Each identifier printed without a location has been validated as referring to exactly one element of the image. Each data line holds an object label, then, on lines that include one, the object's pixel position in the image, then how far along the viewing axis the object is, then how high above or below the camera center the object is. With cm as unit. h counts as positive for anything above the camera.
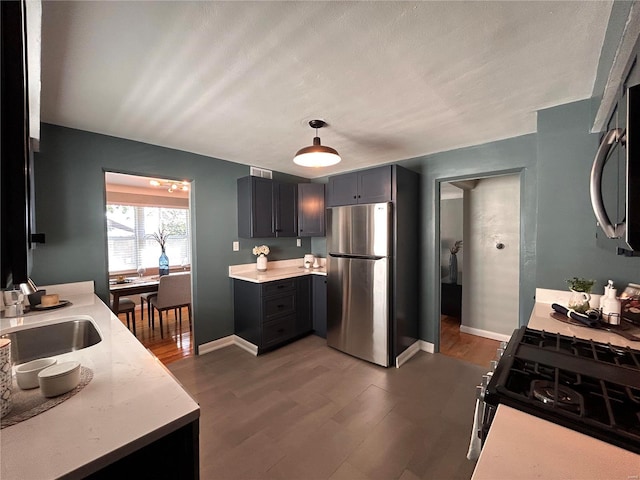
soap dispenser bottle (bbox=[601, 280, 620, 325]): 147 -40
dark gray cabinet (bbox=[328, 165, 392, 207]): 283 +53
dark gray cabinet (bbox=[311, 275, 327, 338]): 351 -90
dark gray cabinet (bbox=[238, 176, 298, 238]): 335 +36
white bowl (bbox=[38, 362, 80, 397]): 83 -45
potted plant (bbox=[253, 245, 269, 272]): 357 -27
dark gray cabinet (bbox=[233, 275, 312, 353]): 308 -91
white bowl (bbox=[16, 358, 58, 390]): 88 -45
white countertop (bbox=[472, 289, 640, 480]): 59 -52
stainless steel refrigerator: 279 -49
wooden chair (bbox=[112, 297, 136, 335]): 356 -93
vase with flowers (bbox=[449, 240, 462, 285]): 428 -44
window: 489 +2
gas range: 72 -50
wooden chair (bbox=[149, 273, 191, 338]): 366 -79
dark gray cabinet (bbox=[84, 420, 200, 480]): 71 -62
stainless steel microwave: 55 +14
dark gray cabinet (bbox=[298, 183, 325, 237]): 386 +37
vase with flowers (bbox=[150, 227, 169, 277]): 526 -2
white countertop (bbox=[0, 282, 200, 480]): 62 -51
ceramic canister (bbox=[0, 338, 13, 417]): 74 -39
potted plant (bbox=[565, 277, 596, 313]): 163 -37
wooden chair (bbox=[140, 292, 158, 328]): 389 -90
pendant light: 202 +60
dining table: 348 -68
